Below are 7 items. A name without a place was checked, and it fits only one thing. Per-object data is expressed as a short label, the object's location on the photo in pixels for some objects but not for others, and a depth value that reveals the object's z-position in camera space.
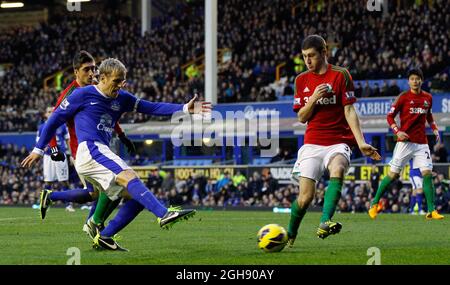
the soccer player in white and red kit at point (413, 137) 17.67
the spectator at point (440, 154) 28.79
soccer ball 10.34
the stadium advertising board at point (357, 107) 31.86
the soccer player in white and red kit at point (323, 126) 10.66
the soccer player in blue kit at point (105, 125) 10.14
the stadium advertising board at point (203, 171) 31.92
